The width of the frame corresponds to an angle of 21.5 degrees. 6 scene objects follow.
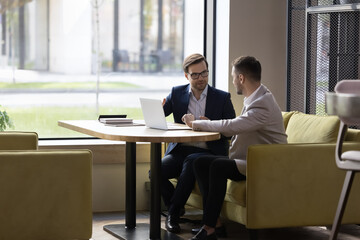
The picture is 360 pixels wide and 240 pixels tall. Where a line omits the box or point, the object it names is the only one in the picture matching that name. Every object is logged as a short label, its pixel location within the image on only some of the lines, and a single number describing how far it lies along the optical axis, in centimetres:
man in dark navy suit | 646
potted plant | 746
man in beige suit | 588
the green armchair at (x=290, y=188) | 573
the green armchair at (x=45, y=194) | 496
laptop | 609
